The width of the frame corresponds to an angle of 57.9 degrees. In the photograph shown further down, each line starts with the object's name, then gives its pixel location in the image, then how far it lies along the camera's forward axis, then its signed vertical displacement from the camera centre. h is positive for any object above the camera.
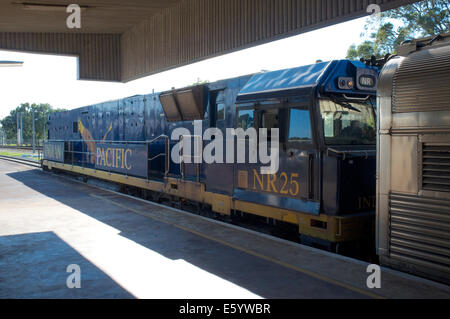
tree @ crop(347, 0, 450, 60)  28.56 +8.43
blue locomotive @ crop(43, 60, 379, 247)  6.31 -0.13
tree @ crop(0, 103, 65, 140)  120.56 +5.91
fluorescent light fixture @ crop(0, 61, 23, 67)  15.40 +3.02
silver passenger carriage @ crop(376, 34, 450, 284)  4.82 -0.25
